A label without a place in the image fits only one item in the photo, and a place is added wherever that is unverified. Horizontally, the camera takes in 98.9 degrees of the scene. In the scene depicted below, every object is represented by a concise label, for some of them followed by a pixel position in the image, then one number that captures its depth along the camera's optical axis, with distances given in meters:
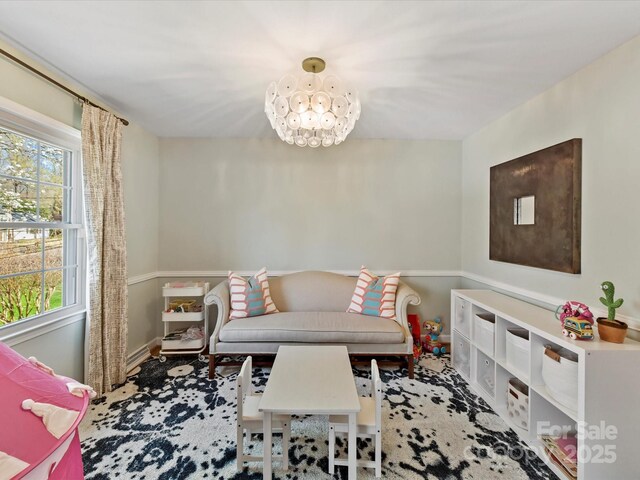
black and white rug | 1.55
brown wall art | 1.90
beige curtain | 2.19
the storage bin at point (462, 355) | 2.52
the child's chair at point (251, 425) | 1.51
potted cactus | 1.46
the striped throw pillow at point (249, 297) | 2.77
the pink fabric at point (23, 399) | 0.69
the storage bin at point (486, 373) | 2.22
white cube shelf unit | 1.39
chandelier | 1.61
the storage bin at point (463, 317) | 2.49
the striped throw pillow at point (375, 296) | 2.82
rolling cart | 2.87
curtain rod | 1.65
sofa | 2.48
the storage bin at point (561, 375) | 1.49
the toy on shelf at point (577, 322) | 1.50
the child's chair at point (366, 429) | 1.47
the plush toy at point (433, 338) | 2.99
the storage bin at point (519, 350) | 1.82
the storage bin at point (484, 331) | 2.15
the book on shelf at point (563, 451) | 1.49
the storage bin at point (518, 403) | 1.81
